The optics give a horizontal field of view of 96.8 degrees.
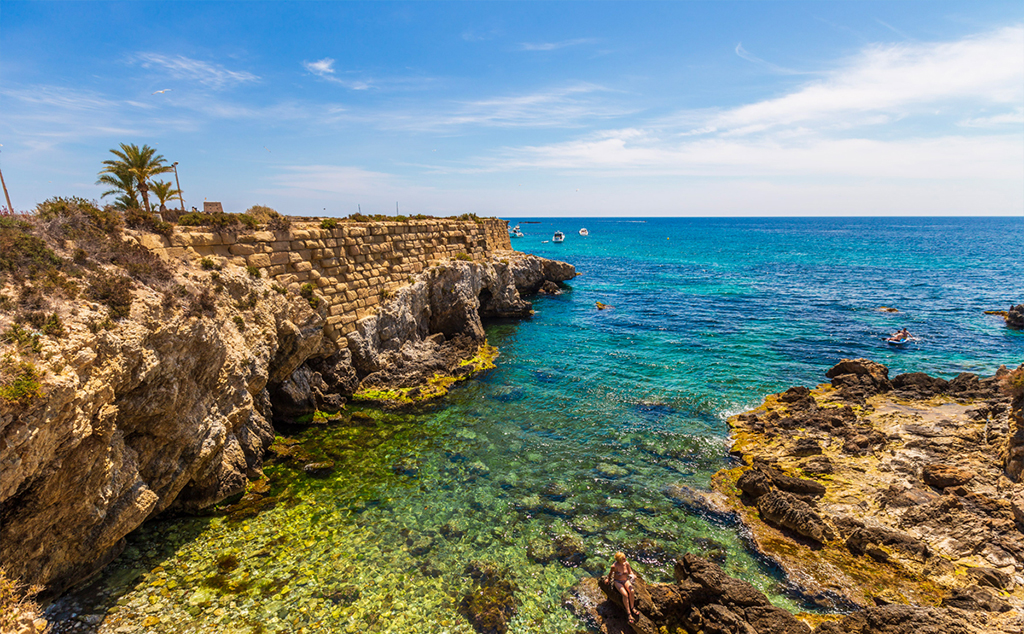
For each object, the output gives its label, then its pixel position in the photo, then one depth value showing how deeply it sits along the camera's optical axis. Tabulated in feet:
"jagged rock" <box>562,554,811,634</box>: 31.27
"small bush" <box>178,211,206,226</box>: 51.96
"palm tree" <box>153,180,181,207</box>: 76.23
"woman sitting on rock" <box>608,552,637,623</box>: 32.32
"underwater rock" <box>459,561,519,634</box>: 32.35
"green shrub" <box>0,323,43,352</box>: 27.07
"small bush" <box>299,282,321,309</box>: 62.69
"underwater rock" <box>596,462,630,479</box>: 51.13
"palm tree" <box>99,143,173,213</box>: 71.15
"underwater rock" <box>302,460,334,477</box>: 49.70
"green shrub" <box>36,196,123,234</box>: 39.35
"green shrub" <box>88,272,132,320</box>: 34.40
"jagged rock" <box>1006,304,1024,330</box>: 110.25
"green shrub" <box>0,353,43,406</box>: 24.52
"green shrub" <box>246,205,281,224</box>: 60.53
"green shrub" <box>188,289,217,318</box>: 42.52
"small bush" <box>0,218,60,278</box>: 31.68
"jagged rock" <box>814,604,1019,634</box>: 29.66
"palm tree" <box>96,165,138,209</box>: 71.00
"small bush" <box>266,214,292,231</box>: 61.00
